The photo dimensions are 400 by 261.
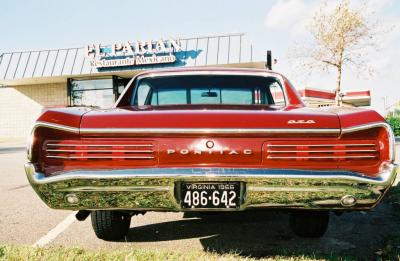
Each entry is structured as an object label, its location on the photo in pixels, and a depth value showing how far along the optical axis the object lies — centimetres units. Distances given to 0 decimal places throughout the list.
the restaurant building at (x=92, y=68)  2164
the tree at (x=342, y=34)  2144
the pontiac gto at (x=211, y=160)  251
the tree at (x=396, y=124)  2898
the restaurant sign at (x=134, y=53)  2191
